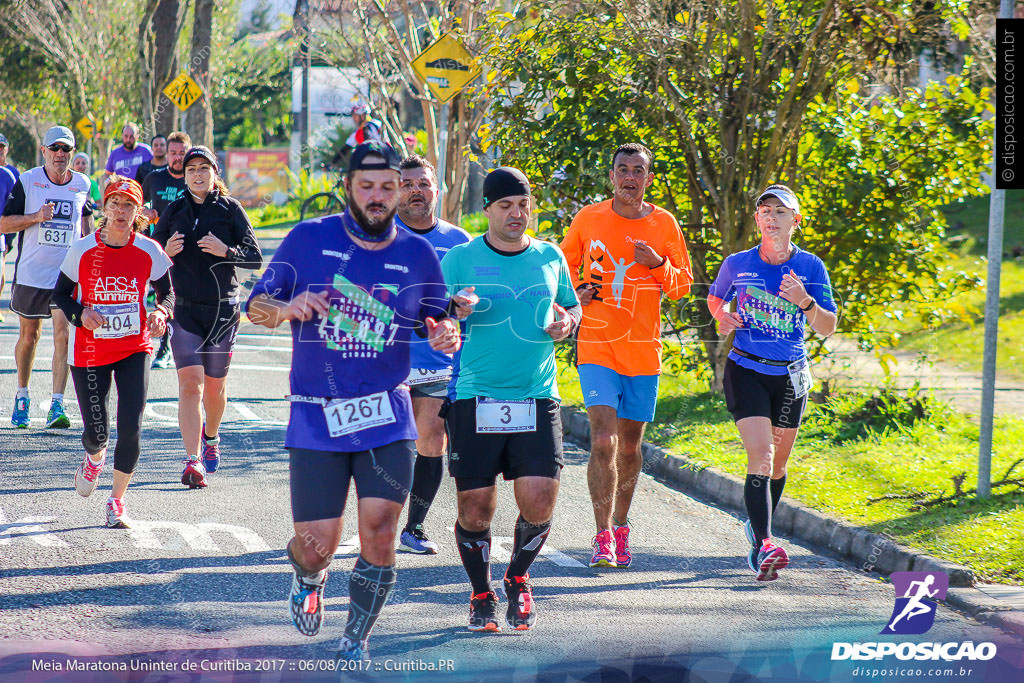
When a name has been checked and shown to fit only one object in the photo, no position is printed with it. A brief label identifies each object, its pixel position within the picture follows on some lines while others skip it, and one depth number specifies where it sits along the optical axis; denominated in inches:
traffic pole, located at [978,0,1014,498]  598.5
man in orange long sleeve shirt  531.8
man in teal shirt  435.2
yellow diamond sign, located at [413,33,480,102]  951.0
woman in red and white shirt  543.5
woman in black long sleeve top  623.8
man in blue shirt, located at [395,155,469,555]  535.5
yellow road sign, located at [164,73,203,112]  1736.0
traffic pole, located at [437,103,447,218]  996.6
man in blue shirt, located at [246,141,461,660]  363.9
